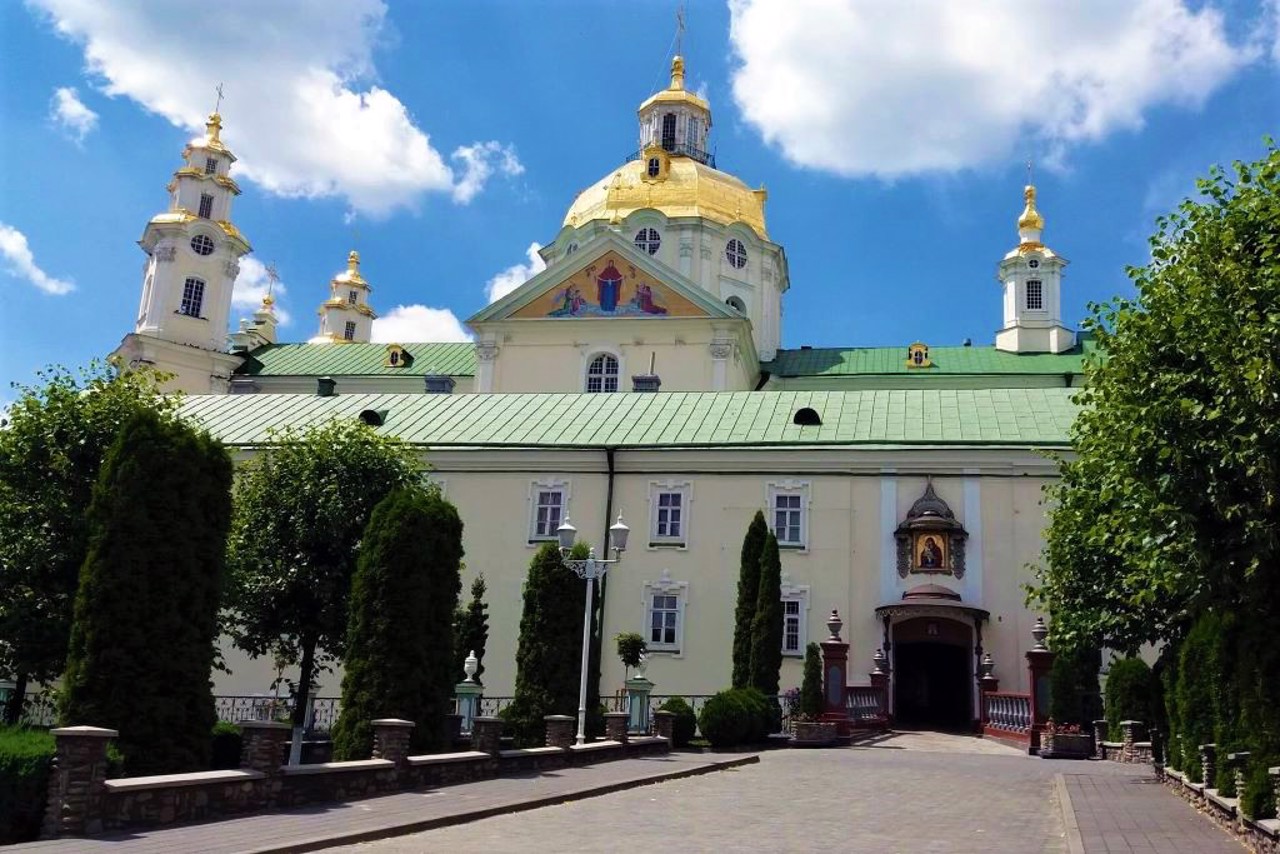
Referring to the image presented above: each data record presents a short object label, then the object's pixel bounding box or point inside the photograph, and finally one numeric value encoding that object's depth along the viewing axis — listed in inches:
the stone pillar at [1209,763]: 559.2
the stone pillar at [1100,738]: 954.1
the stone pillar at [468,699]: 928.3
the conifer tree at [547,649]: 793.6
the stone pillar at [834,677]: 1048.2
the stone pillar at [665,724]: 905.5
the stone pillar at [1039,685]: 984.9
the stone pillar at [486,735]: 668.1
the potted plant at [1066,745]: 933.2
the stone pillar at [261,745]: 482.6
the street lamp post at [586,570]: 780.6
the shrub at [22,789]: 408.2
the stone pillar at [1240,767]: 462.6
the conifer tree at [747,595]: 1088.8
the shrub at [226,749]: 665.6
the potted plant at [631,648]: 1143.6
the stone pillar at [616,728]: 823.7
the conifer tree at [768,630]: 1067.3
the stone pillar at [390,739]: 581.3
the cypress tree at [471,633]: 1165.1
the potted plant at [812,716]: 994.7
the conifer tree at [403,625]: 658.2
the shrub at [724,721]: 935.7
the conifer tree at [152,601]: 510.6
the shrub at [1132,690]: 896.3
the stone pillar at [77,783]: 403.5
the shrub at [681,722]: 941.8
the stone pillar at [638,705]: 943.7
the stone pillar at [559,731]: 748.0
